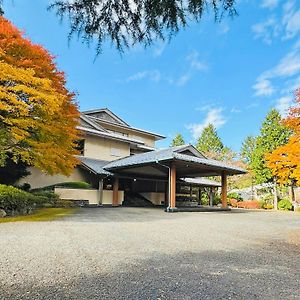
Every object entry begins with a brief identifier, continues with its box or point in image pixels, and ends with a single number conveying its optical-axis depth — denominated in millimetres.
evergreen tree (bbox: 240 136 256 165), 39000
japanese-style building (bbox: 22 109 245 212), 16922
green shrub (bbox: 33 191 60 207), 15109
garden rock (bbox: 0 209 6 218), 10159
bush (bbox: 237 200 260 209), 26188
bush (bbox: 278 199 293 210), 24422
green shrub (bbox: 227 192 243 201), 29422
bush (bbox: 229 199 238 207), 27503
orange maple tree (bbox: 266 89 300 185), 14414
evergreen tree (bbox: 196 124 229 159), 40275
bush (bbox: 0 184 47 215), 10359
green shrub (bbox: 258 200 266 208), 26192
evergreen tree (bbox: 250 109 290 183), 25734
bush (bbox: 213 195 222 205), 28039
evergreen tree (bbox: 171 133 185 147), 45156
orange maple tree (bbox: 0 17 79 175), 10977
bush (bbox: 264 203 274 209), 25706
